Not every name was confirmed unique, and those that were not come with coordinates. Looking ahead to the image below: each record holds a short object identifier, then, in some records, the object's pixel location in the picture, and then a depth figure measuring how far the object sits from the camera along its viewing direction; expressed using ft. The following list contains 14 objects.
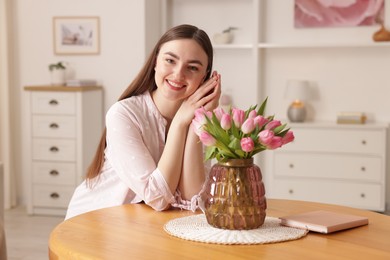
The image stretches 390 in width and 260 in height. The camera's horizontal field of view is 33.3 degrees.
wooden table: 5.19
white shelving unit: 18.29
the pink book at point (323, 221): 5.91
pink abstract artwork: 18.10
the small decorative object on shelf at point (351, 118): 17.63
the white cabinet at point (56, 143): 17.26
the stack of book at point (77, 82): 17.78
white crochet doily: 5.57
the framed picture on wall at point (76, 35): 18.61
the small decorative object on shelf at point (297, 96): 18.10
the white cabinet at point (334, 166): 17.04
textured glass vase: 5.86
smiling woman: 7.18
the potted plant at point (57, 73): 18.06
